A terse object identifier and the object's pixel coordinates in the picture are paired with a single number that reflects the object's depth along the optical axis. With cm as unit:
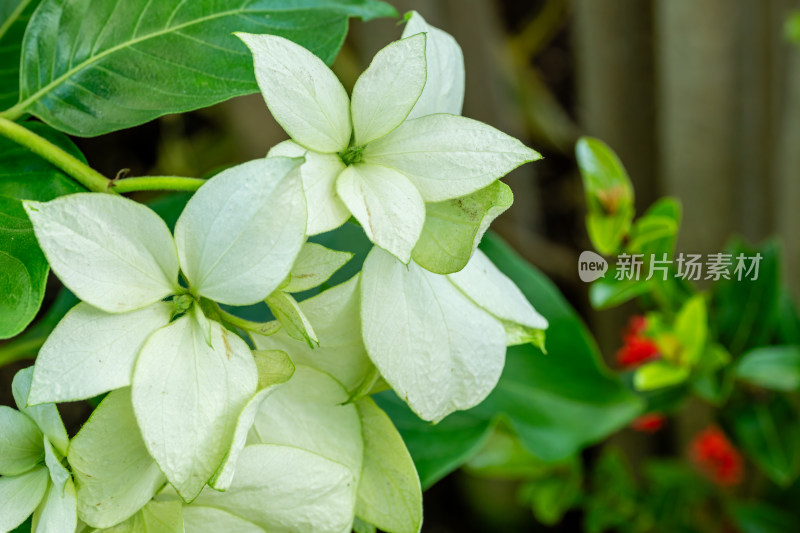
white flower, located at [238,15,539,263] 77
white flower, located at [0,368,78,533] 77
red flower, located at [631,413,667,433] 134
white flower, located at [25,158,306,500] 76
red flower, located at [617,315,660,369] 122
